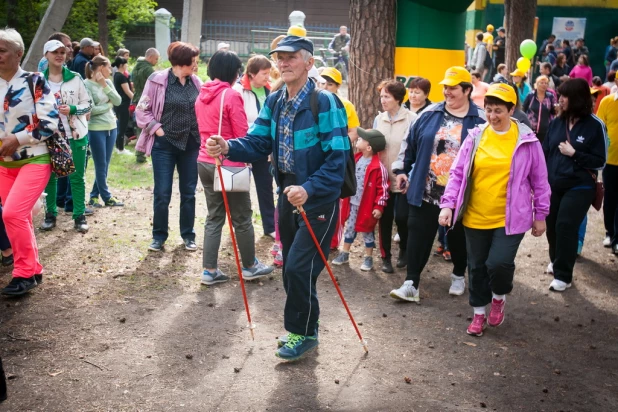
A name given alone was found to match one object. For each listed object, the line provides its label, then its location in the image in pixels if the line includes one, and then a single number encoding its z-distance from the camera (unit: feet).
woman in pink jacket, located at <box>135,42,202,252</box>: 24.57
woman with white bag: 21.65
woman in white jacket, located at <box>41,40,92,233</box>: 26.84
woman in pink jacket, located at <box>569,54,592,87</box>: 69.46
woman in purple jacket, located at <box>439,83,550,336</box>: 18.34
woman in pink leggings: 20.12
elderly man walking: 15.98
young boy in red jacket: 24.49
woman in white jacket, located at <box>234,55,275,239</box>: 26.27
